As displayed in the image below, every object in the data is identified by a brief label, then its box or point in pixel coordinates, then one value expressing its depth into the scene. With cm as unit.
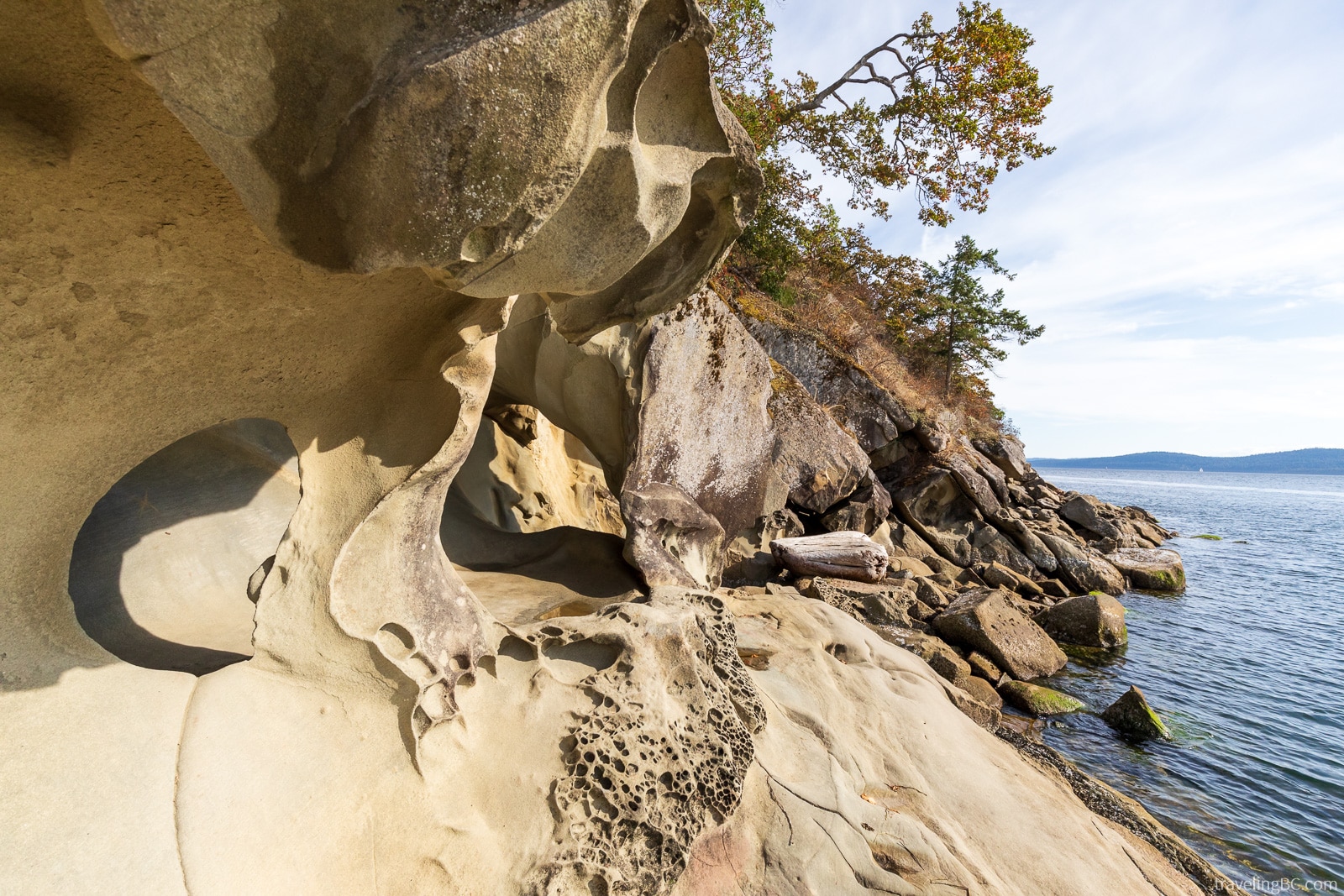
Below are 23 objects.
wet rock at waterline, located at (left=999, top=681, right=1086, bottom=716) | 711
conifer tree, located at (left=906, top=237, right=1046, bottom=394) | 2325
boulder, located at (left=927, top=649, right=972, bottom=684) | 699
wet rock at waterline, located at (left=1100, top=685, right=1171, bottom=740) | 693
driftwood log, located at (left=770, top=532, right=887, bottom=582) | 876
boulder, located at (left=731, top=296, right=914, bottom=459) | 1284
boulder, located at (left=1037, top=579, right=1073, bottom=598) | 1222
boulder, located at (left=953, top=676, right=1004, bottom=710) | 691
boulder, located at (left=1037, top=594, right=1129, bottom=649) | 940
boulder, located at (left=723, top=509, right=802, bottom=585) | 844
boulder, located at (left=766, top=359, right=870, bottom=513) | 965
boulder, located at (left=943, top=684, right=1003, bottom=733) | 593
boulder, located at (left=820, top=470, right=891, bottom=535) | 1003
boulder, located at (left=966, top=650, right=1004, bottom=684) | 748
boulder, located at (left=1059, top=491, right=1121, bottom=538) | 1811
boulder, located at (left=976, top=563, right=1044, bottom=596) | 1148
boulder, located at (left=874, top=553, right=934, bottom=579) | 1064
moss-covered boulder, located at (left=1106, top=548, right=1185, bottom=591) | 1416
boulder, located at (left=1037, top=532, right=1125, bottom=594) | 1298
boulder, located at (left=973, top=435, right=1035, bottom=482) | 2014
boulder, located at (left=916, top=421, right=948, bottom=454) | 1417
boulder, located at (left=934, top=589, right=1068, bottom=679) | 778
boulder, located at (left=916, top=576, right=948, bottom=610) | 897
